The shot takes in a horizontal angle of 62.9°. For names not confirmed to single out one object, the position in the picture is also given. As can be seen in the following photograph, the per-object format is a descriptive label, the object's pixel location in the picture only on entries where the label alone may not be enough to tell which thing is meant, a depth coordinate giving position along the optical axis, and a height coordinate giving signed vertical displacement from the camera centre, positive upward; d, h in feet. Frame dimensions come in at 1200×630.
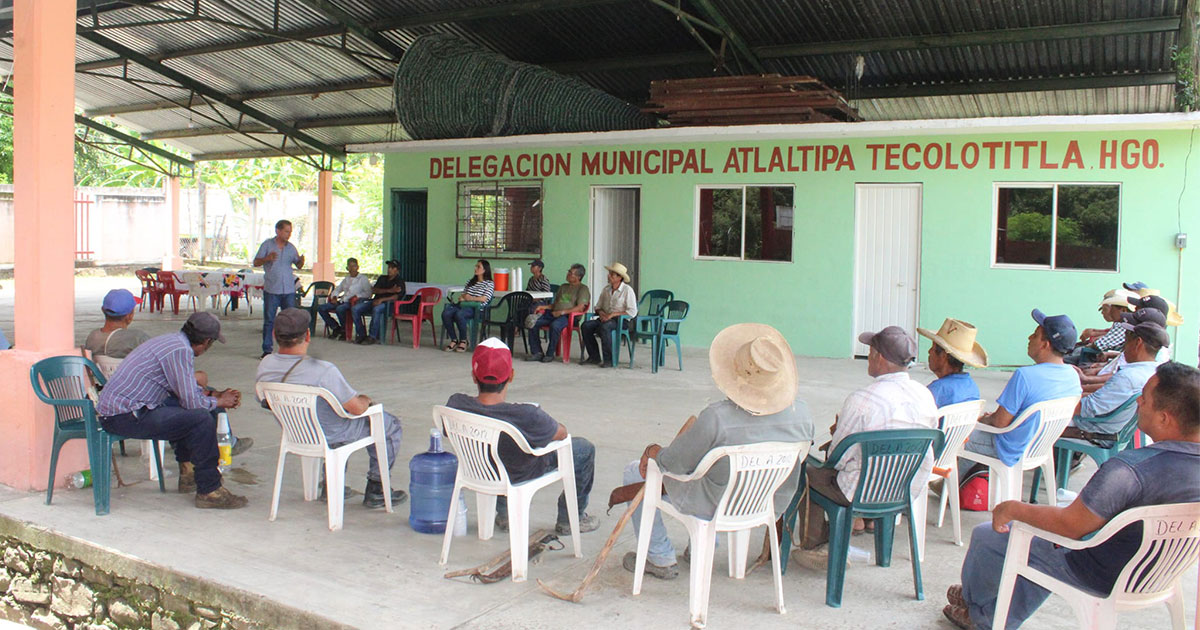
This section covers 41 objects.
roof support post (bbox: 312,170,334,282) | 62.80 +3.02
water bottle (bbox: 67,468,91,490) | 17.02 -3.79
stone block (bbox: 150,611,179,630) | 13.41 -4.94
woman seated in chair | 37.73 -1.49
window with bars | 43.98 +2.27
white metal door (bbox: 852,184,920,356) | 35.78 +0.74
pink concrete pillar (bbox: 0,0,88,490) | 16.97 +0.71
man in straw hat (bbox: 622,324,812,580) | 11.85 -1.74
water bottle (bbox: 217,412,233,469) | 18.13 -3.38
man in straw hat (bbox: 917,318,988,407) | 15.16 -1.34
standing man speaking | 34.06 -0.20
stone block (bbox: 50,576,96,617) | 14.67 -5.09
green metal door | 49.29 +1.83
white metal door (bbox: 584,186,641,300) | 42.55 +1.76
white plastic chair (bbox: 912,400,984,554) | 14.02 -2.60
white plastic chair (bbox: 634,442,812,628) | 11.56 -2.76
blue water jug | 14.99 -3.40
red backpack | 16.63 -3.64
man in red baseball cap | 13.43 -1.94
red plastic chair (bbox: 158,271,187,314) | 50.52 -1.31
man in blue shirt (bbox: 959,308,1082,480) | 15.31 -1.71
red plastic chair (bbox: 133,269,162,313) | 51.03 -1.26
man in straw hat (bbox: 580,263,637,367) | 34.22 -1.42
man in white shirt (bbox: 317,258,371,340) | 40.60 -1.26
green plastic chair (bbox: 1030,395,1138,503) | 16.52 -2.90
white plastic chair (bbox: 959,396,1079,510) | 15.14 -2.76
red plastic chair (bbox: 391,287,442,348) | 39.01 -1.57
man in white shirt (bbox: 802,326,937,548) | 12.69 -1.81
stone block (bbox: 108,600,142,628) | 14.01 -5.07
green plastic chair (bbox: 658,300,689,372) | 33.81 -1.75
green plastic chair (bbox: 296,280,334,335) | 44.02 -1.17
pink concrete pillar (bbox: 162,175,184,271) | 74.49 +2.89
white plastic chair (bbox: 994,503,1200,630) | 9.18 -2.75
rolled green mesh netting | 42.01 +7.65
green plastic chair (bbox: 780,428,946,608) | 12.13 -2.62
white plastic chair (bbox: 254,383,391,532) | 14.99 -2.60
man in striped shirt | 15.39 -2.21
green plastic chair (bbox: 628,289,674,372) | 33.37 -1.95
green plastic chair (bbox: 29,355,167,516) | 15.55 -2.50
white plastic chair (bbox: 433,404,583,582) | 13.05 -2.79
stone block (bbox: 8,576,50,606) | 15.47 -5.30
